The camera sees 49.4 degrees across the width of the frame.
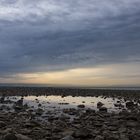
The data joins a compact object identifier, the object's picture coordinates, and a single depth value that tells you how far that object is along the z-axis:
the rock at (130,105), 17.67
